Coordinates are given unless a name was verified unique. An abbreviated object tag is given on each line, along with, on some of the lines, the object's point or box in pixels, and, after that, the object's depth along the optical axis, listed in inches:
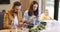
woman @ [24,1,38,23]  101.5
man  87.7
